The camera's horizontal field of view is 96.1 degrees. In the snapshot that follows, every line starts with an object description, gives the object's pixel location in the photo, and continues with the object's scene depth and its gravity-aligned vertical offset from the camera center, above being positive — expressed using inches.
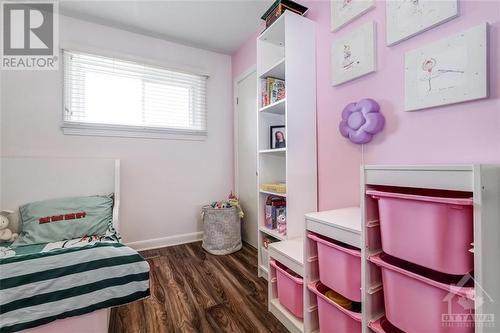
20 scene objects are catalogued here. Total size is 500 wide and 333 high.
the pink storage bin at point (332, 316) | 40.5 -27.9
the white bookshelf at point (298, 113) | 64.1 +16.3
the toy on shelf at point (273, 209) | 74.3 -13.5
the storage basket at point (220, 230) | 92.5 -25.6
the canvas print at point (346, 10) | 53.4 +39.7
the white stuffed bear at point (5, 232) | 66.1 -18.3
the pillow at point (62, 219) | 66.2 -15.4
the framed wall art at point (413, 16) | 40.0 +29.1
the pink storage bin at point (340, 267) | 40.0 -18.6
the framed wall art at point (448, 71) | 36.4 +17.2
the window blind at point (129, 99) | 85.4 +29.9
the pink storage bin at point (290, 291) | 50.5 -28.7
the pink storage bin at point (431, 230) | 28.5 -8.6
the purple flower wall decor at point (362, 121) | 49.8 +10.7
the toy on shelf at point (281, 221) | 69.3 -16.4
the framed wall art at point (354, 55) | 52.2 +28.3
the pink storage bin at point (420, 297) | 29.0 -18.2
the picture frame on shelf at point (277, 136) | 78.7 +11.5
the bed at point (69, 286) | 29.1 -16.7
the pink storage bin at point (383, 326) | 36.5 -26.3
